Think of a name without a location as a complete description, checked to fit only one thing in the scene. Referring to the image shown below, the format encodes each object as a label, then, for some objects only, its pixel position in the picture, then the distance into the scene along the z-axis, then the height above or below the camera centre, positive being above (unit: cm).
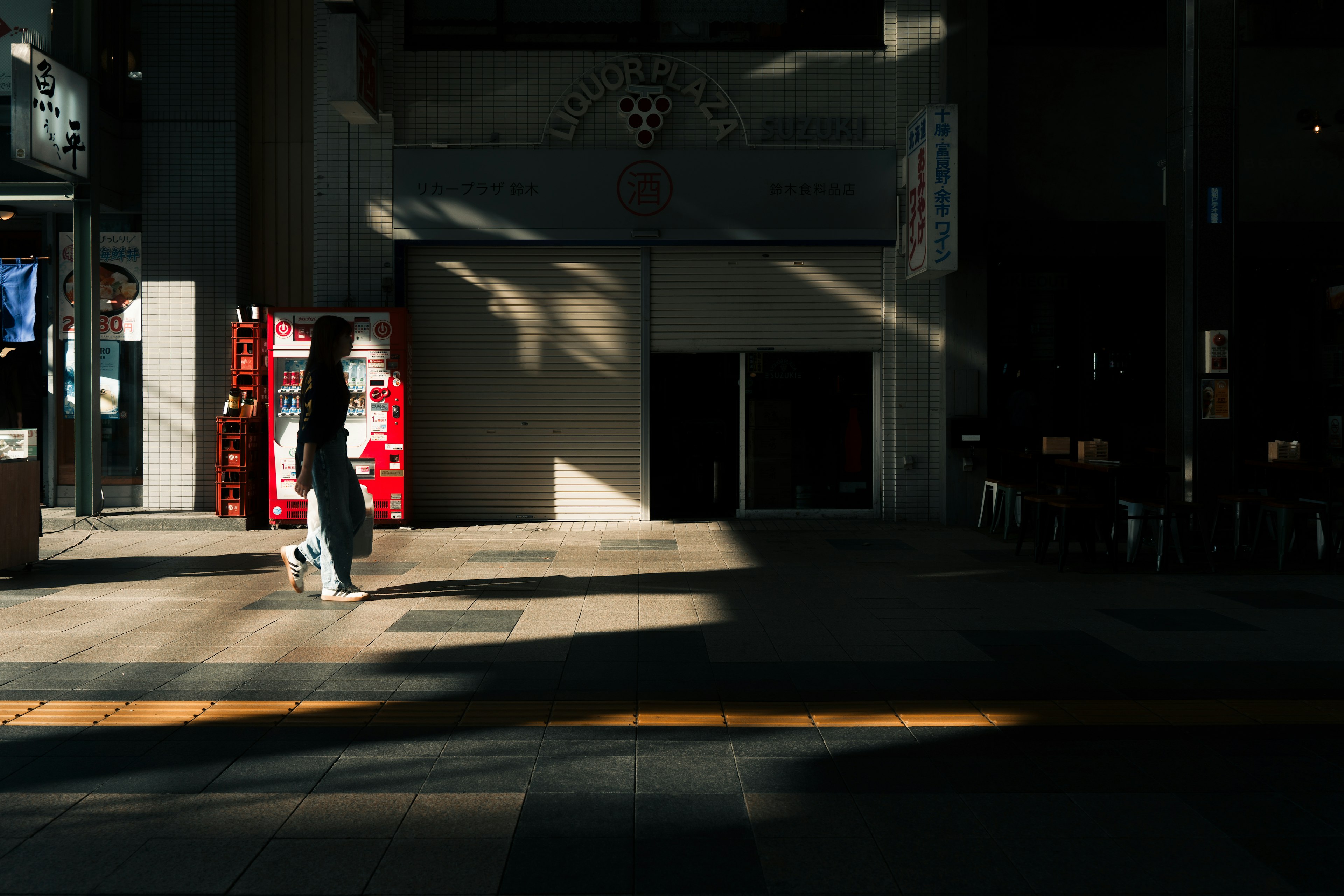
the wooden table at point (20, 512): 788 -71
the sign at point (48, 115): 1005 +336
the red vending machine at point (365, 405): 1126 +25
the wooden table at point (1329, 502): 869 -71
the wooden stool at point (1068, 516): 862 -84
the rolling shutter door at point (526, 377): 1238 +63
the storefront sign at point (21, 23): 1126 +475
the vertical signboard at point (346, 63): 1100 +417
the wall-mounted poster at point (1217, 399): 955 +24
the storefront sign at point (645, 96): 1207 +416
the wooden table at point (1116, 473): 876 -45
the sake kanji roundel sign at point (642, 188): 1213 +299
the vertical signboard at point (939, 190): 1091 +267
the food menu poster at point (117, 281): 1208 +183
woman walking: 681 -33
